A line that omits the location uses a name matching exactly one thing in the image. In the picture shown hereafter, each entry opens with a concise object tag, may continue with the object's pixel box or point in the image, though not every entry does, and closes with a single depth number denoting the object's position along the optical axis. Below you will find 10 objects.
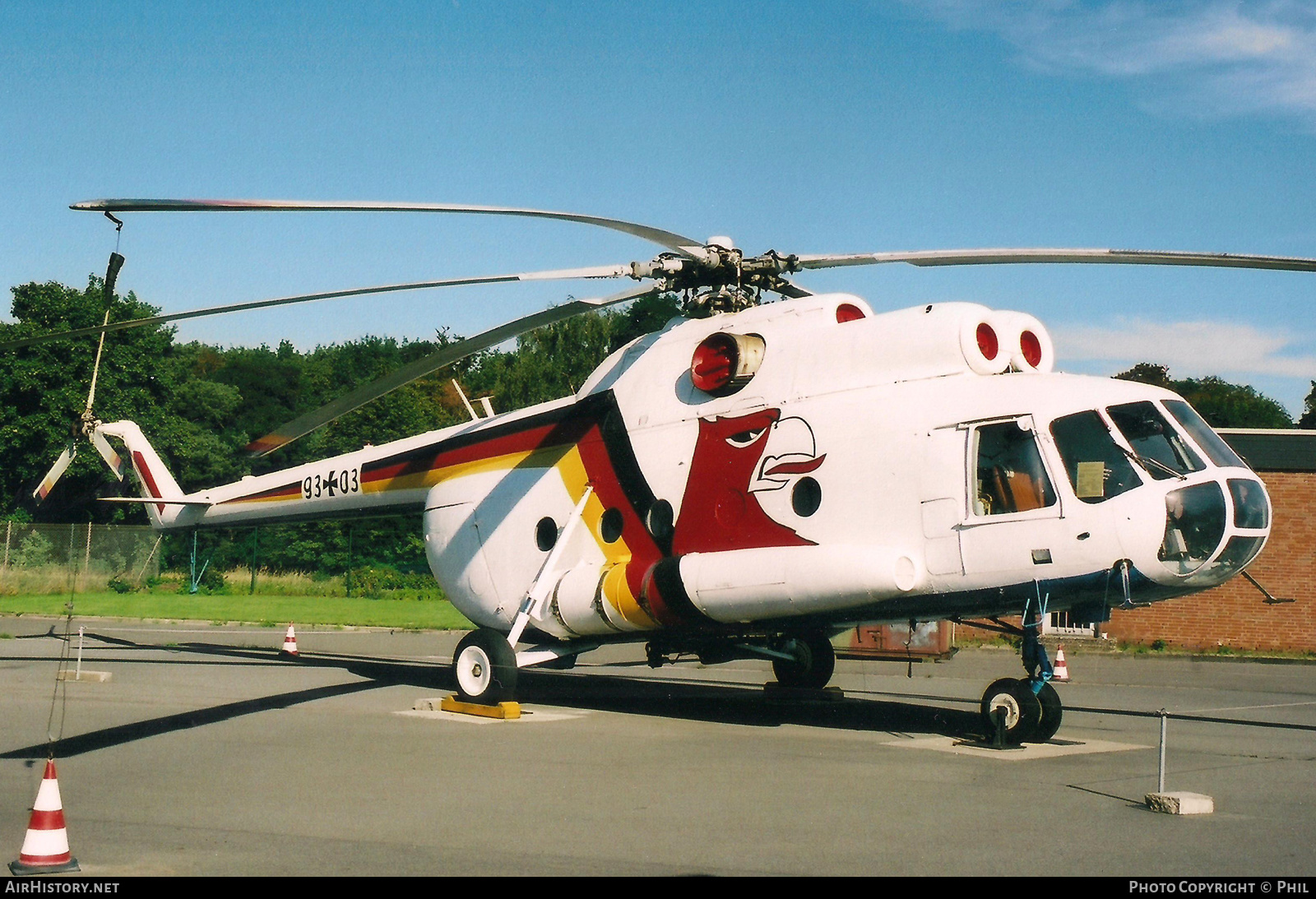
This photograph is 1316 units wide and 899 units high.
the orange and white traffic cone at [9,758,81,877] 6.04
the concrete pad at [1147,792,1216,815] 8.09
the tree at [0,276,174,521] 49.34
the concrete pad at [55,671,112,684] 15.77
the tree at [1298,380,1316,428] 67.69
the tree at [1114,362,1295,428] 64.00
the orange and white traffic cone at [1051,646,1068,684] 18.73
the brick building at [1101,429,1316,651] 25.89
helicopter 10.38
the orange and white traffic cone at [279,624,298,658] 20.08
